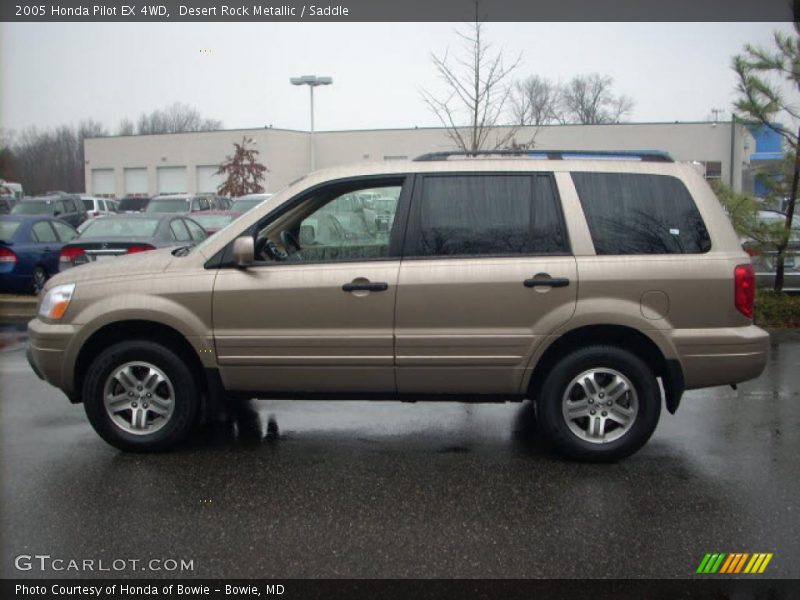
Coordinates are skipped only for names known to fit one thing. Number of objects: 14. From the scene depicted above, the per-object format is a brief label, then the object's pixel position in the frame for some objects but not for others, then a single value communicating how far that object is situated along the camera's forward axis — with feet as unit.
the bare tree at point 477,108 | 44.37
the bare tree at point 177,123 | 224.14
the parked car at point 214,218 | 60.44
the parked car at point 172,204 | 76.69
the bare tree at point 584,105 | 222.89
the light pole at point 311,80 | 77.56
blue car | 42.34
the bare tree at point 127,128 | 250.37
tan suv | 16.38
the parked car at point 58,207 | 78.79
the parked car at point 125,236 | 36.17
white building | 127.54
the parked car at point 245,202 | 71.51
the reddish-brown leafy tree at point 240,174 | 105.29
